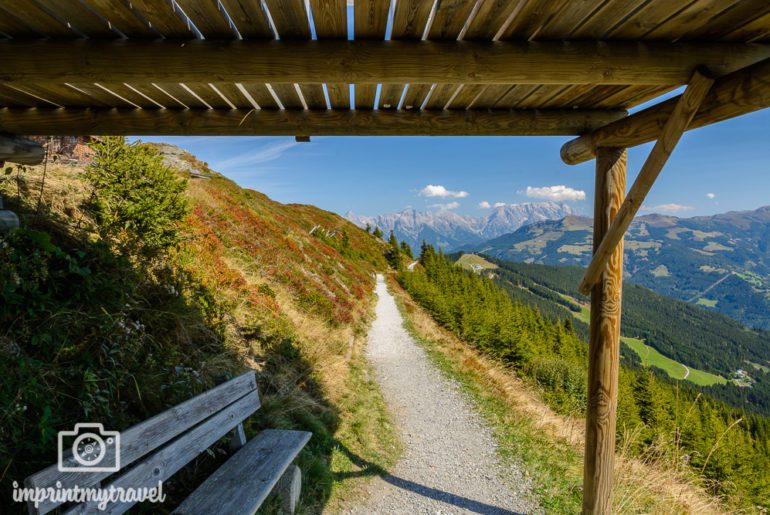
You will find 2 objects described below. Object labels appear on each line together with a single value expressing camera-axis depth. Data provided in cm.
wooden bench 218
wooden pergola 222
